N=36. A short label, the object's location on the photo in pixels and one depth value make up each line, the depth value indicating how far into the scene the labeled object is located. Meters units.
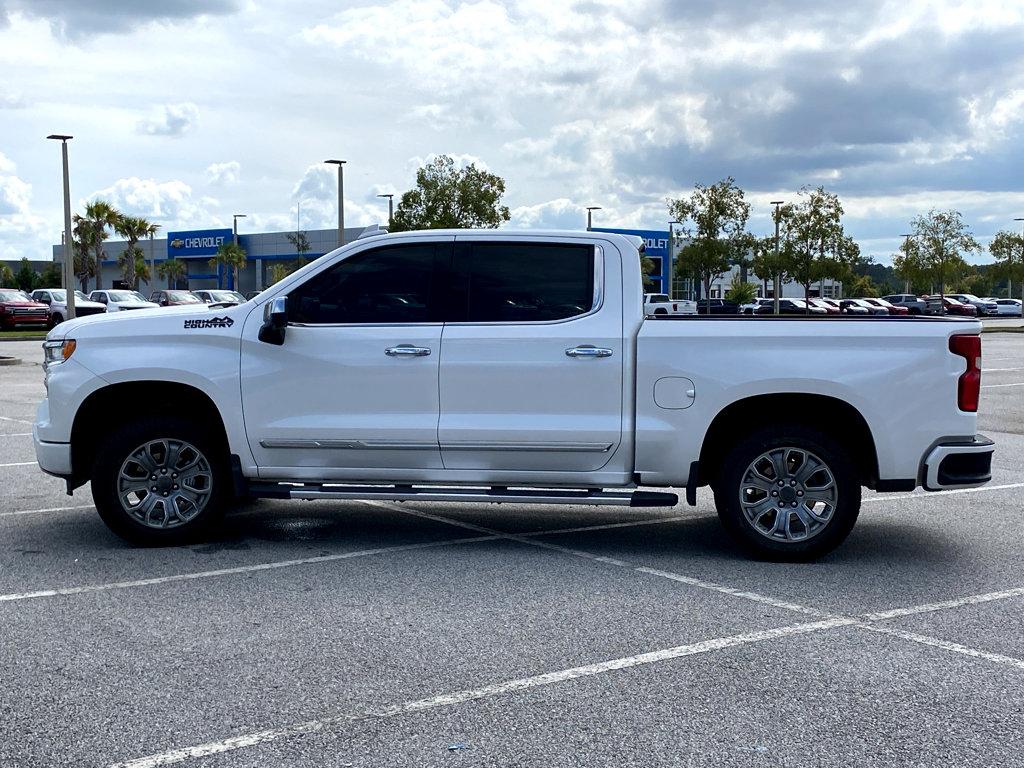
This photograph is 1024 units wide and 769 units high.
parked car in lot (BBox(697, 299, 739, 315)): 55.80
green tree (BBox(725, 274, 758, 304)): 74.12
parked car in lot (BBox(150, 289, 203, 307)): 47.34
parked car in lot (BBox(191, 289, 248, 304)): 42.25
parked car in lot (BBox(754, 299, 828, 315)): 60.75
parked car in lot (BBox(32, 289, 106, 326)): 44.16
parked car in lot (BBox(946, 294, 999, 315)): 76.56
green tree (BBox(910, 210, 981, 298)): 66.38
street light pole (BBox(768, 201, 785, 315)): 55.44
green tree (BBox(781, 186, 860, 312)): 57.72
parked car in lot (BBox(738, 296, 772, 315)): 63.98
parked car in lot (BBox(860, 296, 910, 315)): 55.15
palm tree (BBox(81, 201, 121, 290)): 75.12
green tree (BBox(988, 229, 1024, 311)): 78.41
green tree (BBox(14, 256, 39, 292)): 98.06
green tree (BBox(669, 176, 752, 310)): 53.44
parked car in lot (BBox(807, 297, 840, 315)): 62.87
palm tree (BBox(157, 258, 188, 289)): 92.56
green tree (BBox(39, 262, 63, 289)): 98.95
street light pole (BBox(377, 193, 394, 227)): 47.42
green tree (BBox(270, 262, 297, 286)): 64.50
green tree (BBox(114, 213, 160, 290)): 78.51
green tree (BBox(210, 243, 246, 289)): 84.69
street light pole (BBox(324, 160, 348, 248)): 35.31
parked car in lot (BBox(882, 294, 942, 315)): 62.09
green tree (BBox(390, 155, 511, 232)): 46.31
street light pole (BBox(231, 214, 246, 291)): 76.88
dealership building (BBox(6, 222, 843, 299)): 85.25
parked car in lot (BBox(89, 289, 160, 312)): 44.72
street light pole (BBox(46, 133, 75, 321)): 32.62
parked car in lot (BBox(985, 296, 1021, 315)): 76.31
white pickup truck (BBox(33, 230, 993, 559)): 6.75
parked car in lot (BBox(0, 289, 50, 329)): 42.75
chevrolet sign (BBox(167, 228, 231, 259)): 93.62
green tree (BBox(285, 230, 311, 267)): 78.72
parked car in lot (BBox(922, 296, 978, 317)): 65.80
